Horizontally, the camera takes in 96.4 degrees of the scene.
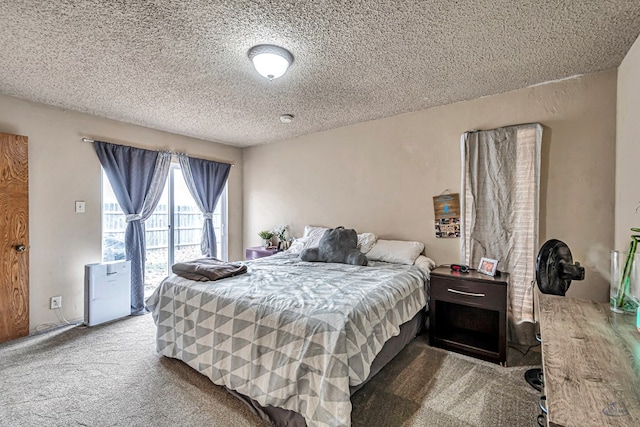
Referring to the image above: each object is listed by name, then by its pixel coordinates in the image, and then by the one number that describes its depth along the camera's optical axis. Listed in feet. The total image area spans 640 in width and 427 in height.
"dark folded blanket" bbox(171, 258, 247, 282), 7.68
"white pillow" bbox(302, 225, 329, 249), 11.94
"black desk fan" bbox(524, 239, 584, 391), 5.89
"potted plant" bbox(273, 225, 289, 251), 14.21
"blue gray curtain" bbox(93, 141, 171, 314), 11.40
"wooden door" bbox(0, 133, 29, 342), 8.83
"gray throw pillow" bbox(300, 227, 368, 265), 10.12
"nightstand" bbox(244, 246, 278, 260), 13.60
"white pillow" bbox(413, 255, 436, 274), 9.37
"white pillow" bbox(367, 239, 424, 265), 9.87
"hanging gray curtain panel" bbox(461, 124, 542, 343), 8.34
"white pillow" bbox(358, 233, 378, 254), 10.91
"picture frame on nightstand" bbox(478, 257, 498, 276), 8.10
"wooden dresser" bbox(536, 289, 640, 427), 2.37
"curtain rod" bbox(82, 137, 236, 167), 10.79
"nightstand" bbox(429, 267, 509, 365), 7.53
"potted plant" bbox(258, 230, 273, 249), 14.46
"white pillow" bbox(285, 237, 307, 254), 12.16
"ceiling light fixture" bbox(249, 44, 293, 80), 6.37
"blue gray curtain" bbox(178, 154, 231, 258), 14.07
